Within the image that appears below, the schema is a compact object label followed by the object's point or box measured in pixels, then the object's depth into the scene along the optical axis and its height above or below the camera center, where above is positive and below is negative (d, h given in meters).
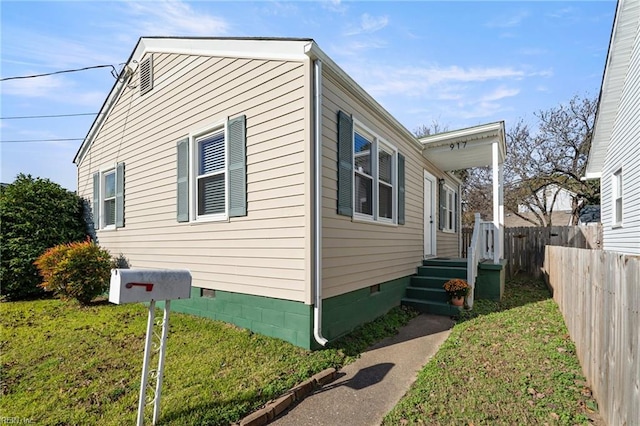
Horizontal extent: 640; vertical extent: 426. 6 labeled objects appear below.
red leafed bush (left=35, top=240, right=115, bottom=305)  6.34 -1.02
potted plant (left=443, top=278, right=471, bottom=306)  5.92 -1.28
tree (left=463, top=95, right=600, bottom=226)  17.92 +3.74
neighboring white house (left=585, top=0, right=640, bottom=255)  7.14 +2.43
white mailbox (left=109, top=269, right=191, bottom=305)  2.31 -0.49
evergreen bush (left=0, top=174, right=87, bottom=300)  7.39 -0.13
